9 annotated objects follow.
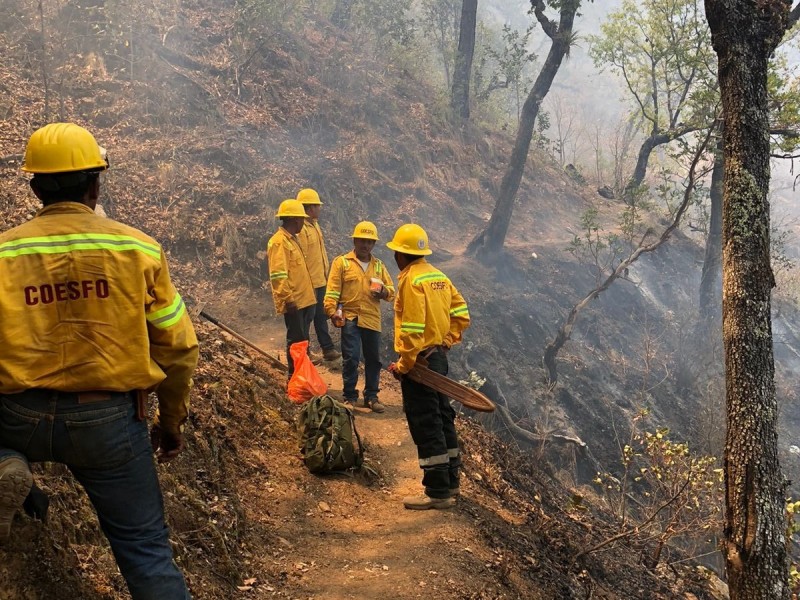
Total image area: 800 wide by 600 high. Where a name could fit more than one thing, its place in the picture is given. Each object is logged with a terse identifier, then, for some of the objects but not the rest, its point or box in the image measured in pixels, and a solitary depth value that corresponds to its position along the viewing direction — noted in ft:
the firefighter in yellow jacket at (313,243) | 25.90
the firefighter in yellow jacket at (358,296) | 23.59
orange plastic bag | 22.91
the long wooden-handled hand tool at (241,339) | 24.00
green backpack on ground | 18.70
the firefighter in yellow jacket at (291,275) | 23.71
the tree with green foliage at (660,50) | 55.67
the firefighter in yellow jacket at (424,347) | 16.98
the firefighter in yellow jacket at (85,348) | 7.49
